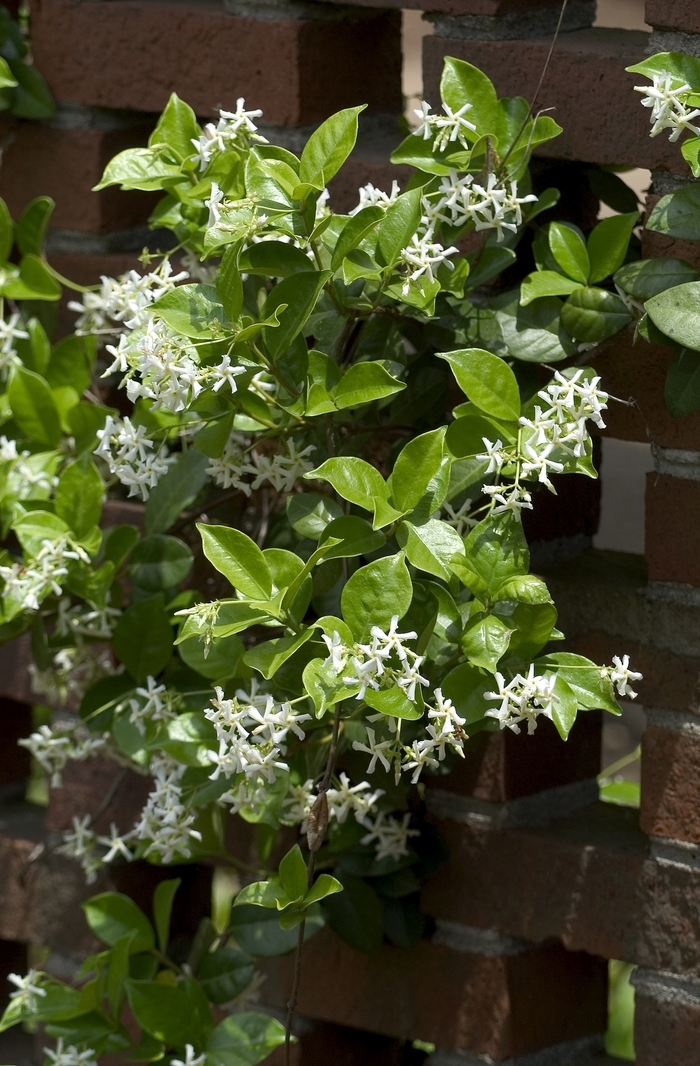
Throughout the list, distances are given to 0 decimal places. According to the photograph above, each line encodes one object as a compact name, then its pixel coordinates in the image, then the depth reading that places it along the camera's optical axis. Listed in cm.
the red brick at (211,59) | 199
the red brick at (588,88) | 189
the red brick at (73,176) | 208
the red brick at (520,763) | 201
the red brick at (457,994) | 203
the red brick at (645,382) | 191
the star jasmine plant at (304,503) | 181
